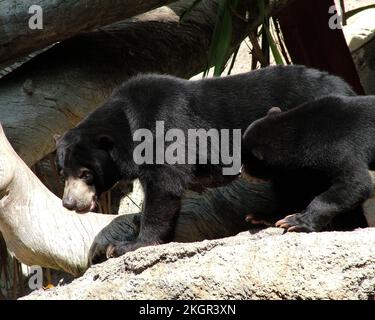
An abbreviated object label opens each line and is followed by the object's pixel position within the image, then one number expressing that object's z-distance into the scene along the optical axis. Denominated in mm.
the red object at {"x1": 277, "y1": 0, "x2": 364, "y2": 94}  15789
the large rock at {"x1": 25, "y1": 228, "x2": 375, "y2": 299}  8414
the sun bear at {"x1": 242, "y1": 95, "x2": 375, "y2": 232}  10469
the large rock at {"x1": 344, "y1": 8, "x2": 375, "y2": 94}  18125
